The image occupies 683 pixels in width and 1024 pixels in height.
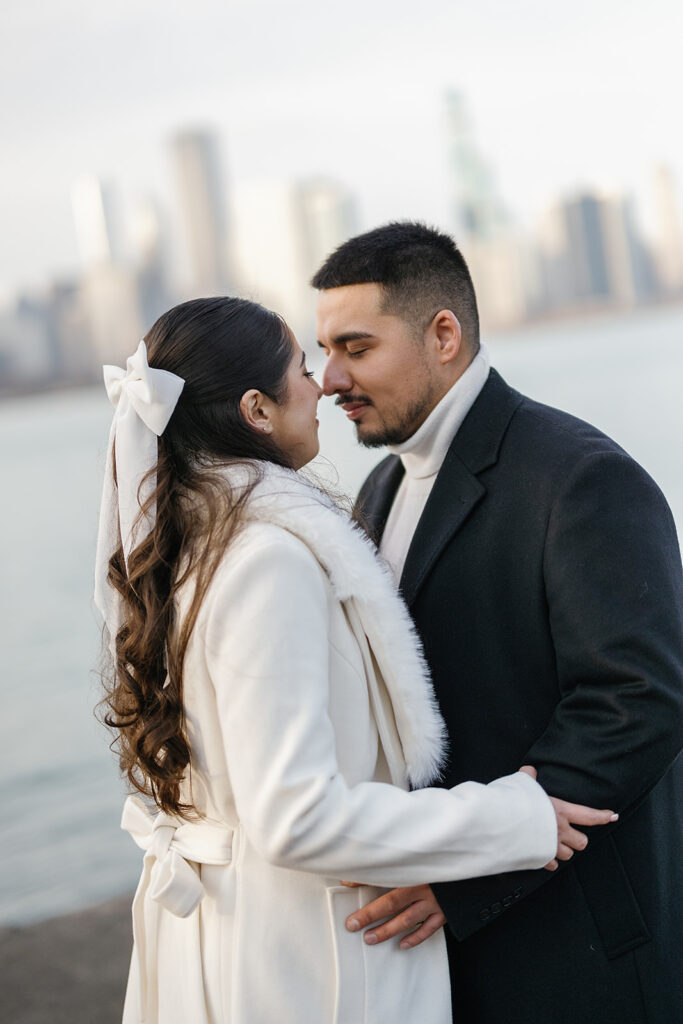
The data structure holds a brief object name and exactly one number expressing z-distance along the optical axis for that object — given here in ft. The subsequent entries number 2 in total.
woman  4.44
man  5.25
